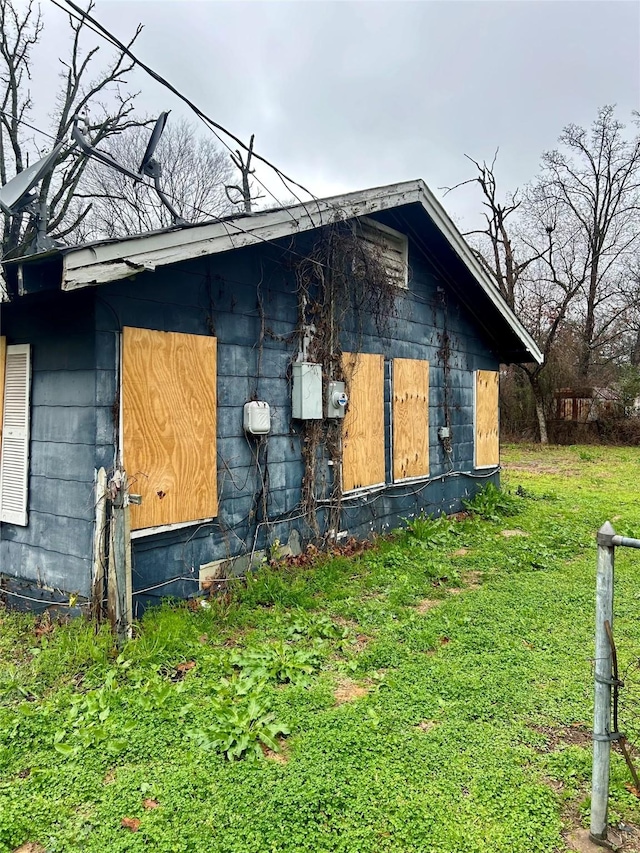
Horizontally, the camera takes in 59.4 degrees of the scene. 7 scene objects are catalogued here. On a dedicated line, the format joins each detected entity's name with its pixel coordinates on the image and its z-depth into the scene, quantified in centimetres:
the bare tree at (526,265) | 1995
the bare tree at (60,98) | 1351
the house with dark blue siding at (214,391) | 399
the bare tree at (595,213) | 2169
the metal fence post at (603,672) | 207
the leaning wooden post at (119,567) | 359
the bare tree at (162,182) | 1662
